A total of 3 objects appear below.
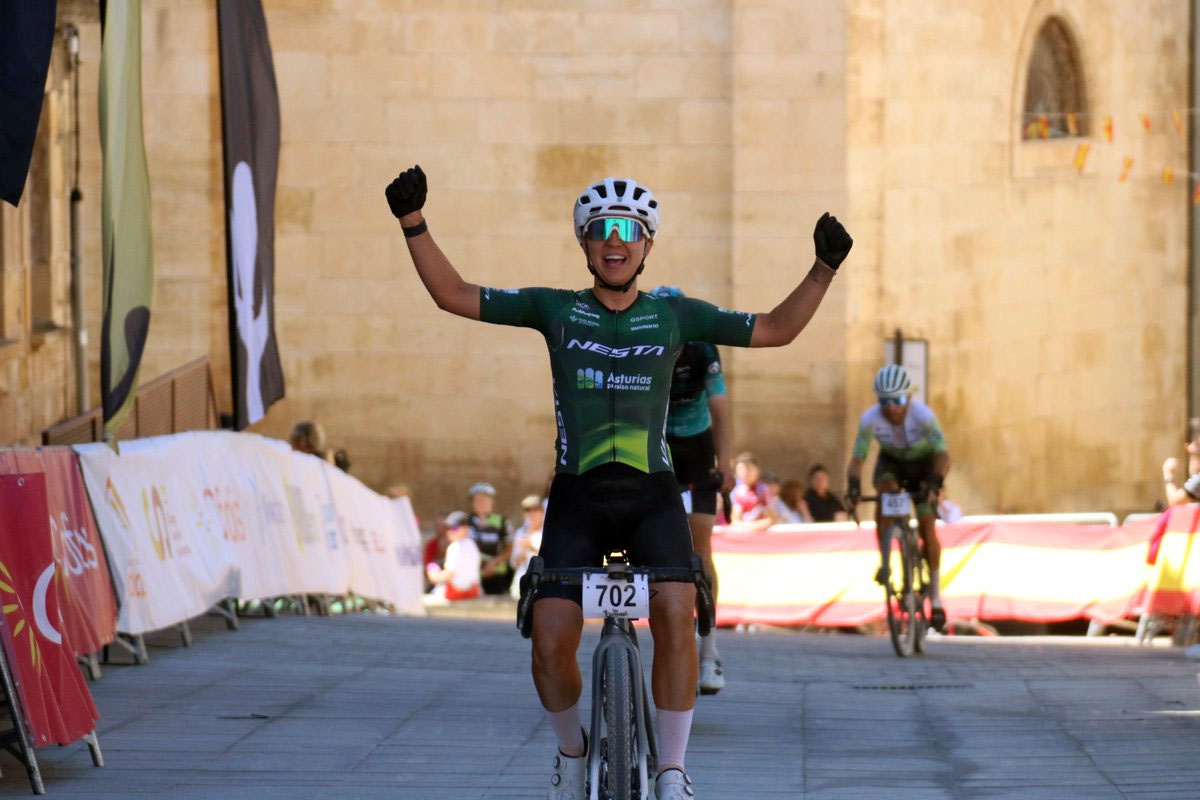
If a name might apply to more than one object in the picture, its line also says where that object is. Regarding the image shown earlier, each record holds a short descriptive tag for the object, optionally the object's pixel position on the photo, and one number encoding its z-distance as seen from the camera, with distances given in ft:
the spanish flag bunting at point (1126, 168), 94.99
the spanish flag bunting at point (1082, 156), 91.97
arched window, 90.22
